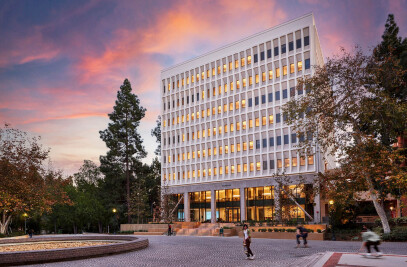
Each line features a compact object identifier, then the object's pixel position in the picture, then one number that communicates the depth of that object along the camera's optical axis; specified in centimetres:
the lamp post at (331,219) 3391
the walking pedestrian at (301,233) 2565
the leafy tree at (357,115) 2912
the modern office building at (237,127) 5688
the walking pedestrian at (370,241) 1724
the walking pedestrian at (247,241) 1892
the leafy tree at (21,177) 3572
